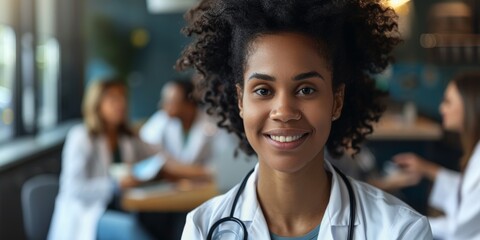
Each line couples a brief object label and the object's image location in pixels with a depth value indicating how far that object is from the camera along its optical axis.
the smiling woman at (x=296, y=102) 1.18
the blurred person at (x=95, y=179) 3.67
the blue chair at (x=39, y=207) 3.17
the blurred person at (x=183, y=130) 4.65
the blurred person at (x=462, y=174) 2.33
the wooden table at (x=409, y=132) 6.00
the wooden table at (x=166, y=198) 3.45
